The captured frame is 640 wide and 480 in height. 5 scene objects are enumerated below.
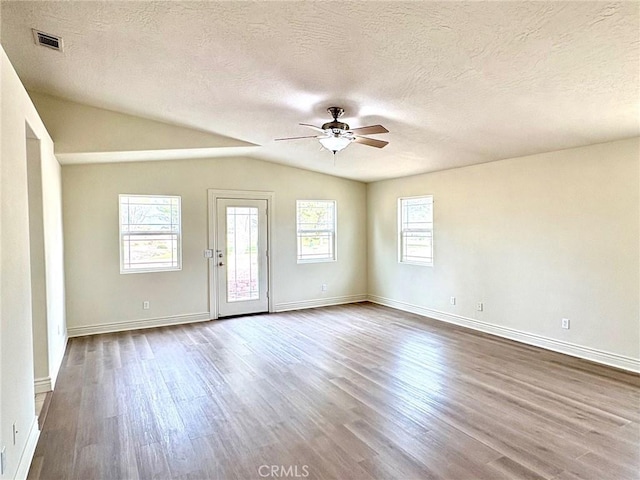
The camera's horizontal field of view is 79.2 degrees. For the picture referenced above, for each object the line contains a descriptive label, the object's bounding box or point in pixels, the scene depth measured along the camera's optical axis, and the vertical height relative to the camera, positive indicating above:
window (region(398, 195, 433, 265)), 6.39 +0.01
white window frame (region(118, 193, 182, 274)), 5.59 -0.04
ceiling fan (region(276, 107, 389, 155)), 3.63 +0.91
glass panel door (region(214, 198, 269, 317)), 6.34 -0.41
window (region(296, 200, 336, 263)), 7.13 +0.01
